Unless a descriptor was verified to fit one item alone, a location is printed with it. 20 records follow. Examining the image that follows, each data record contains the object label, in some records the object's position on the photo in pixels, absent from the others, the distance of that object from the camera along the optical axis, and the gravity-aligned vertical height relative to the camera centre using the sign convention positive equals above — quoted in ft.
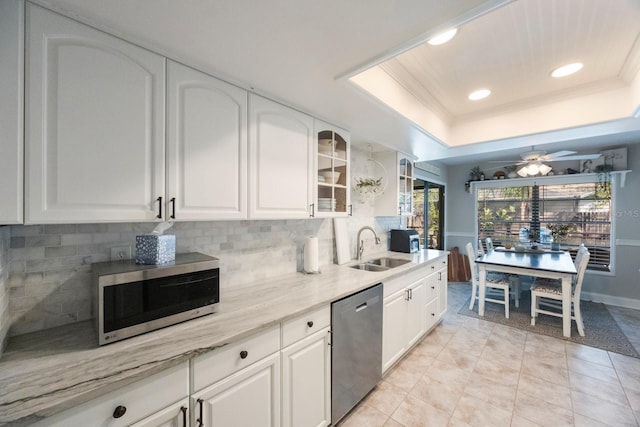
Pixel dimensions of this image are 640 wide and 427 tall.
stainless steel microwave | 3.41 -1.21
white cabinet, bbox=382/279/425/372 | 7.32 -3.35
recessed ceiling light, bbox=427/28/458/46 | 5.16 +3.53
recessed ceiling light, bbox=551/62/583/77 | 6.47 +3.66
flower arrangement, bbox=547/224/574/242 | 15.23 -1.06
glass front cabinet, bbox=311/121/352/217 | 7.07 +1.19
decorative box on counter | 4.11 -0.58
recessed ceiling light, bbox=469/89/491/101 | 7.86 +3.67
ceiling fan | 10.48 +2.23
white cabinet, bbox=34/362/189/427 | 2.67 -2.17
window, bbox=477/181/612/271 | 14.32 -0.15
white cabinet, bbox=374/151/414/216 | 10.43 +1.08
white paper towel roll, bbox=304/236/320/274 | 7.45 -1.24
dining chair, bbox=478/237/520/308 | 13.20 -3.58
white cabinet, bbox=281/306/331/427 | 4.67 -3.03
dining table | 10.00 -2.20
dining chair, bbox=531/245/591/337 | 10.16 -3.28
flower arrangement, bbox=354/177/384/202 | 9.70 +0.94
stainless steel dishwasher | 5.61 -3.18
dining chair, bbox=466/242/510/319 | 11.74 -3.32
